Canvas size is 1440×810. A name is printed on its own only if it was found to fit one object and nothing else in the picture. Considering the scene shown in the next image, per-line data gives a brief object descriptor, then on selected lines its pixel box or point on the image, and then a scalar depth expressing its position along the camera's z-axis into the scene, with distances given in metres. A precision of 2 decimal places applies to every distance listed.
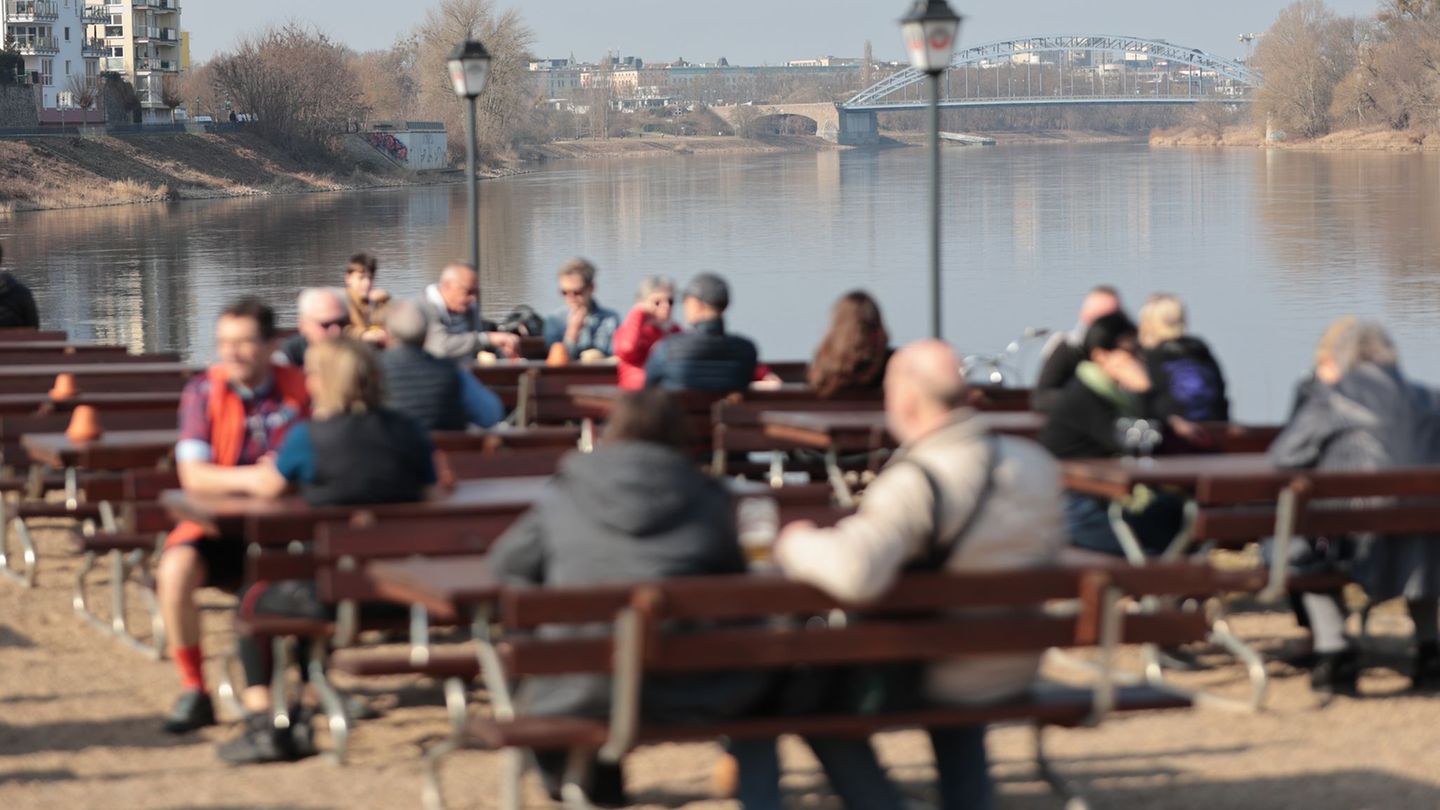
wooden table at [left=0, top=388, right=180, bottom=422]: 17.67
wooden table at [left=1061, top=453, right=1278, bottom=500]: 13.09
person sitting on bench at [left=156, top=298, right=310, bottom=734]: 13.20
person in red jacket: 21.05
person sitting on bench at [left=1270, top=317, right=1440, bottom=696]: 13.31
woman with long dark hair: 16.98
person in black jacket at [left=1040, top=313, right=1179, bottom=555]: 14.81
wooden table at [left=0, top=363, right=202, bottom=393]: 20.47
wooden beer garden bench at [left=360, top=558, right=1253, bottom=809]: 8.85
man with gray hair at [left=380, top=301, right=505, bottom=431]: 15.30
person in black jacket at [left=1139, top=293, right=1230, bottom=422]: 16.22
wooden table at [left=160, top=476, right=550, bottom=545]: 11.79
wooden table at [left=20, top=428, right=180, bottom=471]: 15.09
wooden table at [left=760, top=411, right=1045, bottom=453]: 16.37
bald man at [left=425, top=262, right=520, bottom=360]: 21.98
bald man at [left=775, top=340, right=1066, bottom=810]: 8.80
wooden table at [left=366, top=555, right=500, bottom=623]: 9.72
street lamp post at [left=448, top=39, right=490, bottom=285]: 32.22
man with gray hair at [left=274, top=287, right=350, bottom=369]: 15.95
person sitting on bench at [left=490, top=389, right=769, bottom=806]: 9.27
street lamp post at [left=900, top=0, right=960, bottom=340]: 25.00
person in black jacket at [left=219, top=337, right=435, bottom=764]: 12.13
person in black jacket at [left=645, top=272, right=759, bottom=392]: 18.80
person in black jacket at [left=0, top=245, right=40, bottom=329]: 27.59
